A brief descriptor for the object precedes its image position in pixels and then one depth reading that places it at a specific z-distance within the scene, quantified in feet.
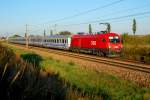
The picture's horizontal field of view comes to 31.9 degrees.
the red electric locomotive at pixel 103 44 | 95.96
